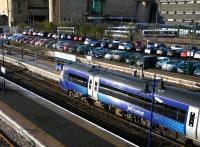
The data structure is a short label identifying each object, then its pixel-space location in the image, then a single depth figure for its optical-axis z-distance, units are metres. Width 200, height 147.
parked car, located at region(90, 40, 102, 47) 68.43
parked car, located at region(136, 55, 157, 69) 46.78
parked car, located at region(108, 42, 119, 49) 67.69
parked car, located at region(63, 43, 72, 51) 64.91
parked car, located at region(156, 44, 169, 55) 60.66
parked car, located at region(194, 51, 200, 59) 55.34
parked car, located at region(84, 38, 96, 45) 72.03
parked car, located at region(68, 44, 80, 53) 62.85
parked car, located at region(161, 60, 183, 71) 45.88
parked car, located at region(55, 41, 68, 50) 66.05
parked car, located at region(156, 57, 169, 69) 47.69
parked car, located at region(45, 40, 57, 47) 70.69
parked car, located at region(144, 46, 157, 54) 61.91
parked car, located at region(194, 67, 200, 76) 42.41
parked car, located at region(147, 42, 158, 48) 66.16
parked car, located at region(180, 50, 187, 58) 57.81
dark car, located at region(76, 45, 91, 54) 61.08
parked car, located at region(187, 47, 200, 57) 54.85
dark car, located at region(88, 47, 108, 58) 57.25
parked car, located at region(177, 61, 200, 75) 43.78
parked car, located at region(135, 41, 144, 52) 64.46
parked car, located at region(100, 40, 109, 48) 68.41
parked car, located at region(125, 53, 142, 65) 49.93
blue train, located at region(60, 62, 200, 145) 21.03
